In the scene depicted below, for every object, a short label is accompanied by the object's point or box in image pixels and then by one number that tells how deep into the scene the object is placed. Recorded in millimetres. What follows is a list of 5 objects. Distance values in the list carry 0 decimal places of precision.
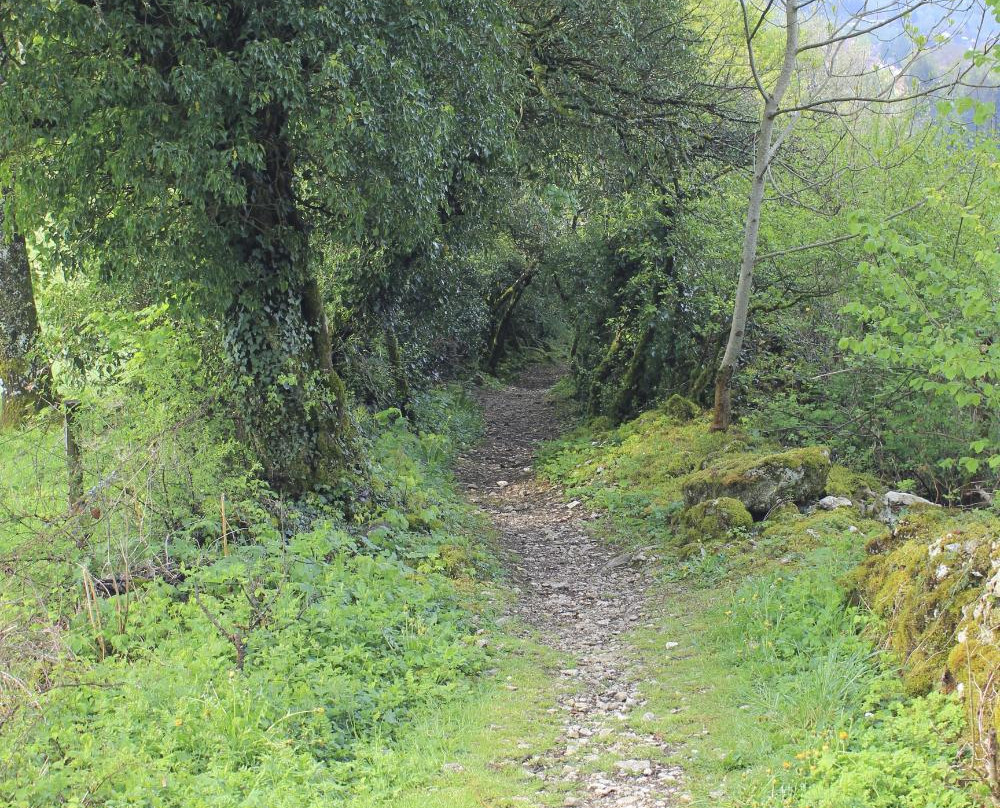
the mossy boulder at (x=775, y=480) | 9711
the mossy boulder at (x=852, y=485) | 9948
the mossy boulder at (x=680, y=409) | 15047
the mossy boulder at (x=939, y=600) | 4656
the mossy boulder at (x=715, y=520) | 9523
